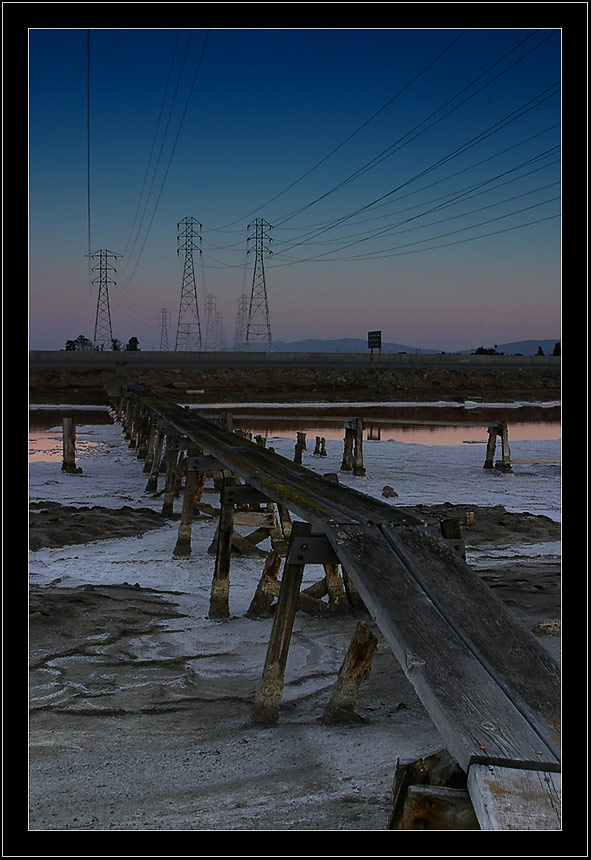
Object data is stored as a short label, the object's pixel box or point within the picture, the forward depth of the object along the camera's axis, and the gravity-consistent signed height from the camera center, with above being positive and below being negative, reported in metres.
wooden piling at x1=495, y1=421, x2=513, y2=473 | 20.05 -1.40
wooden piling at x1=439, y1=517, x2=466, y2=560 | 5.91 -0.98
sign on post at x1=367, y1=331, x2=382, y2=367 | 63.97 +4.27
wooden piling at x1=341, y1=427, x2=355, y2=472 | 20.00 -1.33
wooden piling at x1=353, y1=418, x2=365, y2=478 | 19.30 -1.26
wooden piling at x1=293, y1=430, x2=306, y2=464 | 18.72 -1.12
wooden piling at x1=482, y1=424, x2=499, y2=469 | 20.72 -1.31
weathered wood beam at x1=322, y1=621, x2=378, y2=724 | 5.17 -1.72
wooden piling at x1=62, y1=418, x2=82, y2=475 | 18.78 -1.02
